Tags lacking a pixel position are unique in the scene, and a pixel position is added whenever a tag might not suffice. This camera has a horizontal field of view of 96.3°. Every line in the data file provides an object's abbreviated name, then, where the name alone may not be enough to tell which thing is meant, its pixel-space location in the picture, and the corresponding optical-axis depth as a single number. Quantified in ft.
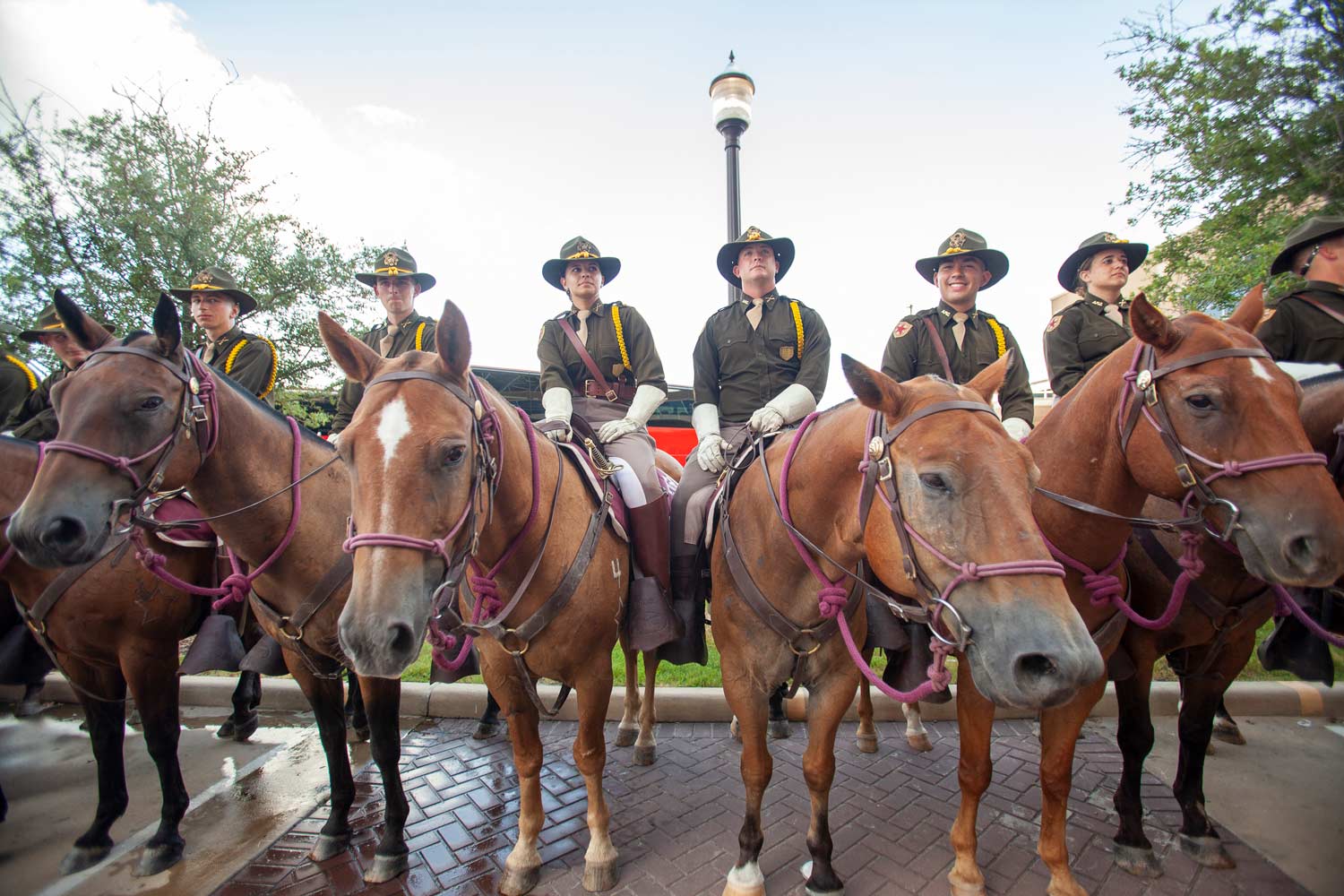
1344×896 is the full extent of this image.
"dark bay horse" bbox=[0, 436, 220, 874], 10.72
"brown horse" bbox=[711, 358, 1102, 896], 5.56
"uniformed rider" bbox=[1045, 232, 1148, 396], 12.91
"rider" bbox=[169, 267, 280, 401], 14.82
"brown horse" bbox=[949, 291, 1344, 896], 7.29
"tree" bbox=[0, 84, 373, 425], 35.86
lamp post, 22.99
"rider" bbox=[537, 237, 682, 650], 12.66
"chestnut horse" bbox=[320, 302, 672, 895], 6.18
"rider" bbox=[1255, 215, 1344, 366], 11.52
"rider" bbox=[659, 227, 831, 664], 12.75
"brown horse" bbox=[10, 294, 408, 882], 8.29
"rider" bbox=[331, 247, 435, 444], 15.92
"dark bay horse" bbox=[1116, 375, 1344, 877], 9.79
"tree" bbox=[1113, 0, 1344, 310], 26.94
